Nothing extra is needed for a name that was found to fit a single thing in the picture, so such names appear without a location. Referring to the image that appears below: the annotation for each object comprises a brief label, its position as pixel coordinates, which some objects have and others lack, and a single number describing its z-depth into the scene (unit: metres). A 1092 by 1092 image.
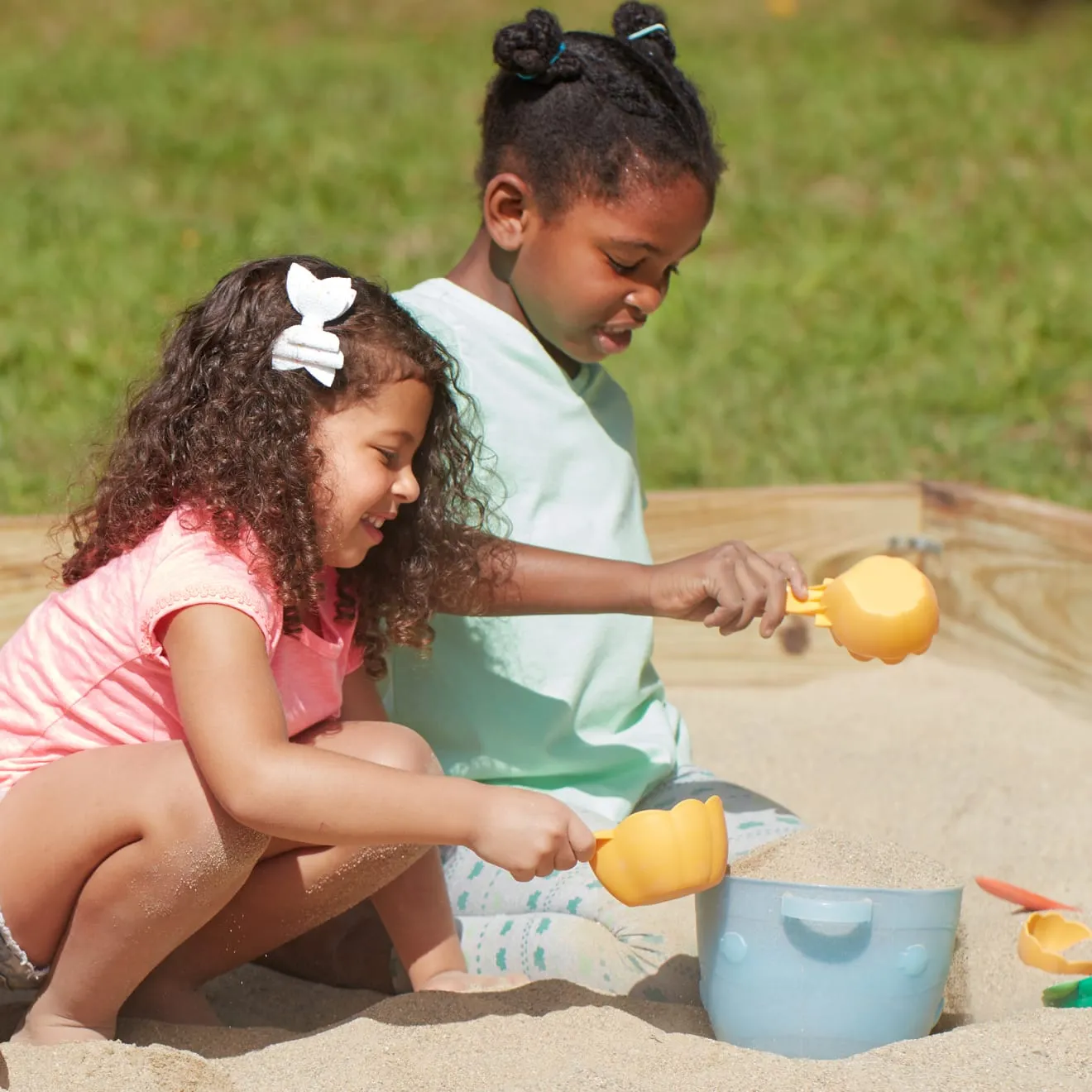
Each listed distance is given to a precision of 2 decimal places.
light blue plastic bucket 3.09
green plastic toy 3.19
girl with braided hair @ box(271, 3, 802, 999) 3.39
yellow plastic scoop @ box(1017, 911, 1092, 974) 3.31
